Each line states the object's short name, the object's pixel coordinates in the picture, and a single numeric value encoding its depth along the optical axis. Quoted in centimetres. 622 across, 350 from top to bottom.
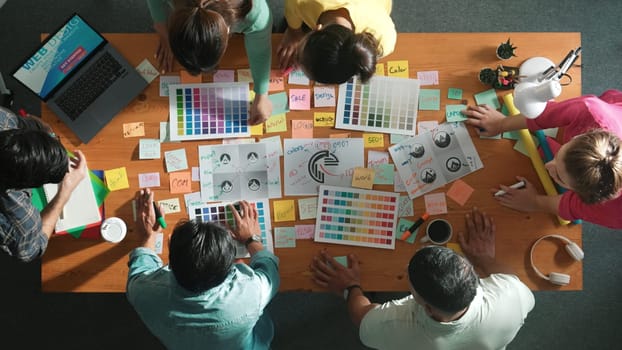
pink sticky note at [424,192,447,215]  167
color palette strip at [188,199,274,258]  165
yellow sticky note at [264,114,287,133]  167
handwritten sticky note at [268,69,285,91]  169
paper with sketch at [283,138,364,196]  167
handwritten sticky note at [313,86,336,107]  168
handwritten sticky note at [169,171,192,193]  166
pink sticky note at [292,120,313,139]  168
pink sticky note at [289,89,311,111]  168
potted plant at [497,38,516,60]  165
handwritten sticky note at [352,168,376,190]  167
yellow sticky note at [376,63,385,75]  169
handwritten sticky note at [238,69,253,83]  169
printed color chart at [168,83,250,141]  167
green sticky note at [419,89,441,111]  169
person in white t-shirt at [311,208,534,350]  131
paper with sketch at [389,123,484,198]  167
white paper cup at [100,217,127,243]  160
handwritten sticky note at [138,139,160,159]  166
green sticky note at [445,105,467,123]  169
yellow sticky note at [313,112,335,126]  168
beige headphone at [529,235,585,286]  162
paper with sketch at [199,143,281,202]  166
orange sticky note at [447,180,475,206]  167
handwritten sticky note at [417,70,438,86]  170
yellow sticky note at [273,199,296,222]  165
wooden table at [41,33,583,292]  163
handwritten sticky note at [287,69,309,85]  168
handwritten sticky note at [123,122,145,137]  167
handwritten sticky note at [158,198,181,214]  165
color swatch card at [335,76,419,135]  168
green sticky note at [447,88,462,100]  170
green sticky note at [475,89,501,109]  170
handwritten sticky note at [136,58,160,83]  168
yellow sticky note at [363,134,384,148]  168
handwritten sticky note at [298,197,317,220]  166
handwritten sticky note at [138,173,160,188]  165
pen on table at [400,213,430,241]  165
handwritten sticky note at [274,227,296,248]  165
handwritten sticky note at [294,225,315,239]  165
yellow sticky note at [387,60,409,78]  169
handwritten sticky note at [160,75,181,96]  169
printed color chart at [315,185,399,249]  166
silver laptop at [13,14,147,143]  163
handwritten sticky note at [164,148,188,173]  165
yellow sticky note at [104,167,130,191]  165
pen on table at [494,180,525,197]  165
